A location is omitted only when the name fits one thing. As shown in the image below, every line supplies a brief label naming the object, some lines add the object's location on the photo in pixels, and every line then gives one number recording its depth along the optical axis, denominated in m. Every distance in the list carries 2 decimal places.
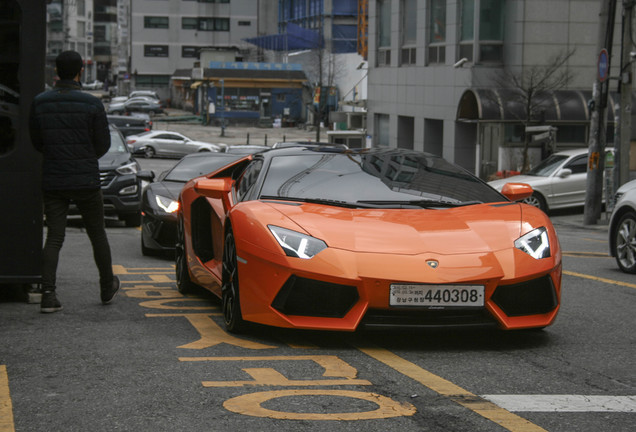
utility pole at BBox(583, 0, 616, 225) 21.92
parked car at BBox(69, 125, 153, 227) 17.61
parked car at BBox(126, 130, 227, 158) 53.09
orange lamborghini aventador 6.07
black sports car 12.38
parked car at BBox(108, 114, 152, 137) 56.12
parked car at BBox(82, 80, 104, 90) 143.27
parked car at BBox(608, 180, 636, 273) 11.05
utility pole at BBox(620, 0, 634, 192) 22.50
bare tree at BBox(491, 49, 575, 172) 33.91
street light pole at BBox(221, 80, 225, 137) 82.68
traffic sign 21.56
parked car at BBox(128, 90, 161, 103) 96.88
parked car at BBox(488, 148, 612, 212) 24.45
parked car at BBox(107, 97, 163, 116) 87.25
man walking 7.56
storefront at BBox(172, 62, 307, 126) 86.53
